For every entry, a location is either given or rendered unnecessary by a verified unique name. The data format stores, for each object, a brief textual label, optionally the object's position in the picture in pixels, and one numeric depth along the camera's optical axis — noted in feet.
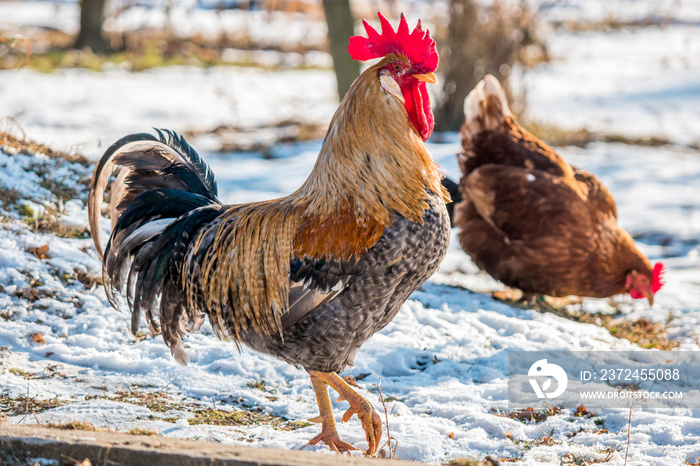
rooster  11.20
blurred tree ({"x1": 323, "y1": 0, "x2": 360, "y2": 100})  33.60
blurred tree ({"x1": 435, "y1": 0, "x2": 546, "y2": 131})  36.32
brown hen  19.67
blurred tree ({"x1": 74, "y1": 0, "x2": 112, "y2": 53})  53.72
